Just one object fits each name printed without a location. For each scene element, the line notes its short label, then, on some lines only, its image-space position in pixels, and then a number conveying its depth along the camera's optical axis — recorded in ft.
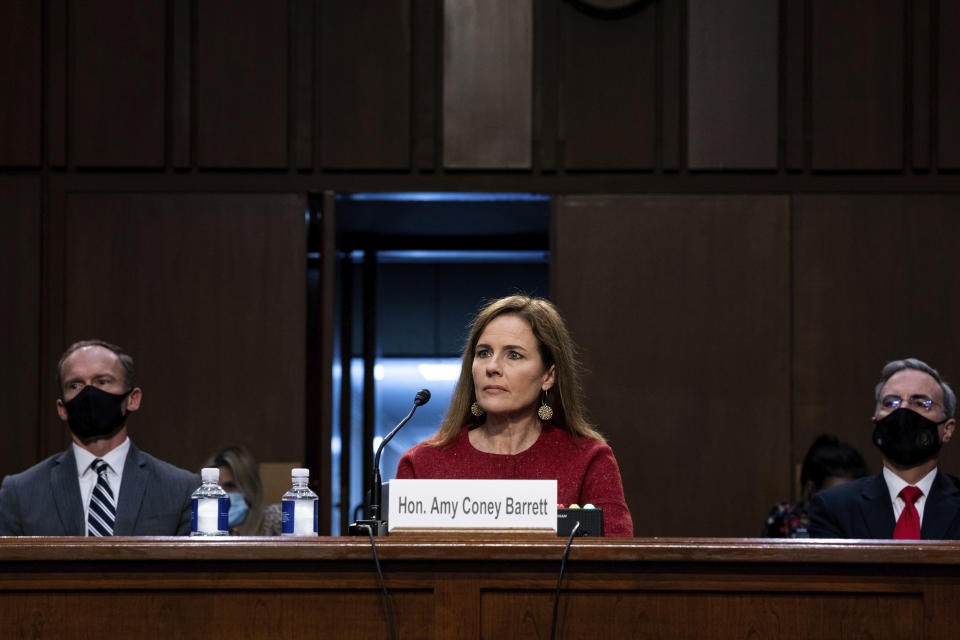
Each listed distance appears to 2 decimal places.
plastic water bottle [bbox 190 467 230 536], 18.89
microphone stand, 15.31
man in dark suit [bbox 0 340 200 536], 22.62
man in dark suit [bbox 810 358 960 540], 22.98
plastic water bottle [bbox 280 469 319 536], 17.57
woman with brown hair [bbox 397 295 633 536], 19.02
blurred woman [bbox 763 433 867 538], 32.89
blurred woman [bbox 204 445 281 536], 31.27
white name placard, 14.20
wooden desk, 13.75
